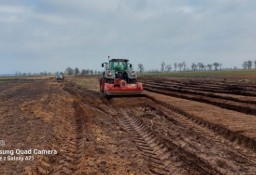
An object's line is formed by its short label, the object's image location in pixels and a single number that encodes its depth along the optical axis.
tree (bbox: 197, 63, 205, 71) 170.07
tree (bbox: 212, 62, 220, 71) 168.38
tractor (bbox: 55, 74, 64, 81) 62.54
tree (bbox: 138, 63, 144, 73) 153.51
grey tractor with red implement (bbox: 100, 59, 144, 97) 19.23
